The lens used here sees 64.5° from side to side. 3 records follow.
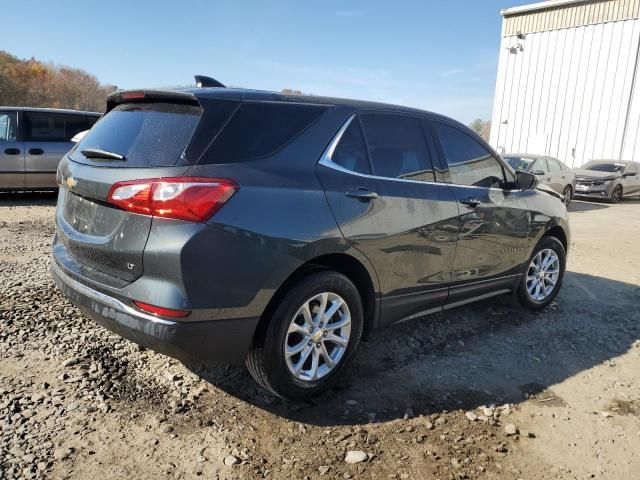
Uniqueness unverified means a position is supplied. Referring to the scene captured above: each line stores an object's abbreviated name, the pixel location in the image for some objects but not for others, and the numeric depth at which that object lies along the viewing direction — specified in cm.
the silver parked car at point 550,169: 1367
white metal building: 2003
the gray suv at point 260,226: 246
